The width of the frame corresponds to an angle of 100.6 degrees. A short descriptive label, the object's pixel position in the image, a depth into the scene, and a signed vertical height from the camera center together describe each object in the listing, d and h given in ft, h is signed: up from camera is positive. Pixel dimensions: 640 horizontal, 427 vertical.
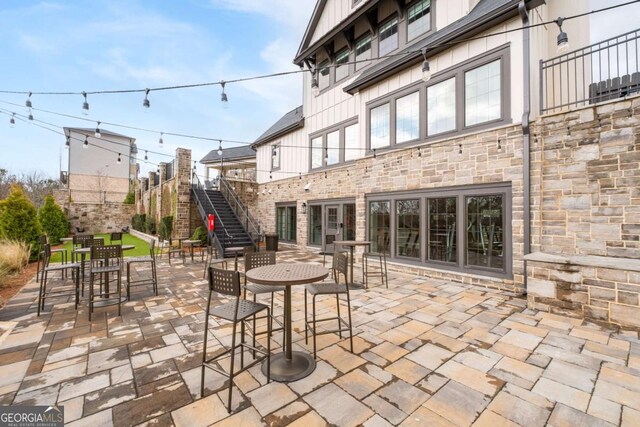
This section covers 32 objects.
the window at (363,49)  28.04 +18.01
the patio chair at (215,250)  31.65 -4.21
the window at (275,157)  40.22 +8.99
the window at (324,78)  32.67 +17.14
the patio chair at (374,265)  21.34 -4.55
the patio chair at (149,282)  15.21 -4.32
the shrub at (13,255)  20.72 -3.30
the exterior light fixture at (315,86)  18.89 +9.36
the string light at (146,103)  17.76 +7.70
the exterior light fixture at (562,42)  12.39 +8.21
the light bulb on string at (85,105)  17.81 +7.47
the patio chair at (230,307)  7.20 -2.81
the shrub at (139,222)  52.85 -1.23
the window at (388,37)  25.38 +17.49
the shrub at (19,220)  26.09 -0.40
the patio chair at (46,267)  13.50 -2.67
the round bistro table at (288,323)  7.97 -3.40
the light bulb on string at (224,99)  17.25 +7.66
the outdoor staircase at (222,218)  33.71 -0.29
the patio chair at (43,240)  20.18 -1.83
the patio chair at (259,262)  10.55 -2.04
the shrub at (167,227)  37.99 -1.58
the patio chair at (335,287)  10.16 -2.88
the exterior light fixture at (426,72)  14.57 +7.97
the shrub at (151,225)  47.15 -1.66
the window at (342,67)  30.30 +17.49
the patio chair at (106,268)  13.01 -2.69
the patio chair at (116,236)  22.61 -1.72
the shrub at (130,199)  72.23 +4.63
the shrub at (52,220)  40.75 -0.60
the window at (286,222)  37.71 -0.92
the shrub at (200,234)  35.86 -2.48
